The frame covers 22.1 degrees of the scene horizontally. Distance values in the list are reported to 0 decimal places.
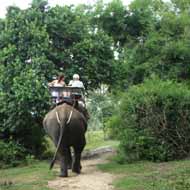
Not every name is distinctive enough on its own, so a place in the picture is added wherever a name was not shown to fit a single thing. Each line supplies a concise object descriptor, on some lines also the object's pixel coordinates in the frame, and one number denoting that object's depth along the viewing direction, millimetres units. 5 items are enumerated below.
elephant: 11812
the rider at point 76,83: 12871
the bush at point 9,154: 15992
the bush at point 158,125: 14070
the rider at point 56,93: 12398
